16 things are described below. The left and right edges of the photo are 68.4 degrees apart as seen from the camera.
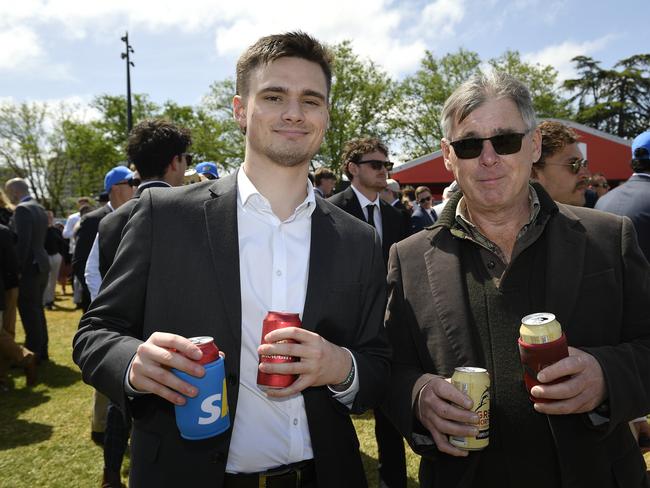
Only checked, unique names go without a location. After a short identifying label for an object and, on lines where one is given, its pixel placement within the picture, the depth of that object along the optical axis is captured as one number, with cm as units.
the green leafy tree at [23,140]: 3678
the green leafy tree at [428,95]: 3706
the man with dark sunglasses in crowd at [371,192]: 487
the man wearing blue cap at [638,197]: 326
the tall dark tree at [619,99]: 3650
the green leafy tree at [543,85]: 3591
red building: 2616
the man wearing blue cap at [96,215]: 445
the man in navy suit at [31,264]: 668
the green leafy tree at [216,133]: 3606
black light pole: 1818
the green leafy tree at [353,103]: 3469
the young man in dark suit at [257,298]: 161
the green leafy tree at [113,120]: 3734
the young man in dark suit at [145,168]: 341
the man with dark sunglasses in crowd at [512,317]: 167
